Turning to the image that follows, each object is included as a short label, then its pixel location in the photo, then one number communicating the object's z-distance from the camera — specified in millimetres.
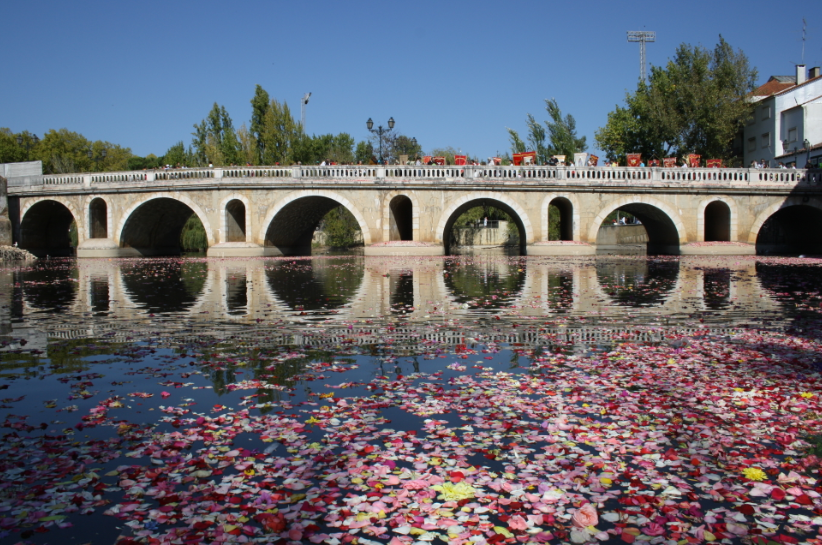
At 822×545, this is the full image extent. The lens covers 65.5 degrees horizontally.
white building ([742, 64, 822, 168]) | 45938
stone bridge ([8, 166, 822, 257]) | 38688
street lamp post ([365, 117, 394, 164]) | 36206
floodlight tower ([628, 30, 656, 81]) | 64750
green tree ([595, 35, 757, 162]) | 48062
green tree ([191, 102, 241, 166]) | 56781
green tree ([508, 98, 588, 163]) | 55594
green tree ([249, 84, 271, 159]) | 57281
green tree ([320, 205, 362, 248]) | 60469
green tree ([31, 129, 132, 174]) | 70750
